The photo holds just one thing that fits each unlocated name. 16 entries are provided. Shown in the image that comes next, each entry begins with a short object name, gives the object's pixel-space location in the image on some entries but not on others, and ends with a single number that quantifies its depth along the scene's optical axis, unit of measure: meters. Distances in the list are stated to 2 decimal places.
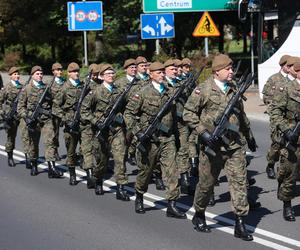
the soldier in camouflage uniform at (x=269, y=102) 9.90
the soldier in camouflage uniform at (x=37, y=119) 11.28
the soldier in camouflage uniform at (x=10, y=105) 12.63
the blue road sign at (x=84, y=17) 25.06
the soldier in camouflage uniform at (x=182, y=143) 9.45
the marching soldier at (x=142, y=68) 11.43
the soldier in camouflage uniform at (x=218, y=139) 7.23
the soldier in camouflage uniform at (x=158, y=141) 8.27
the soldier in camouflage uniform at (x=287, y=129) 7.77
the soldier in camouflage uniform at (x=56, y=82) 11.27
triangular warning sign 20.44
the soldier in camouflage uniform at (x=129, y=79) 9.95
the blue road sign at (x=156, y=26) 21.67
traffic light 21.27
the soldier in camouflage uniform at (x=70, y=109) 10.70
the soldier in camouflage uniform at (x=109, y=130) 9.35
